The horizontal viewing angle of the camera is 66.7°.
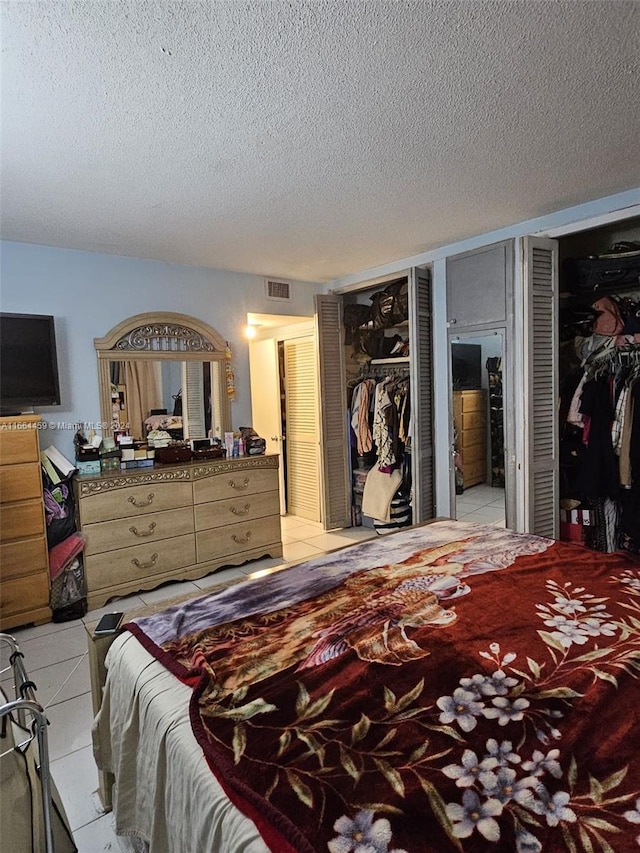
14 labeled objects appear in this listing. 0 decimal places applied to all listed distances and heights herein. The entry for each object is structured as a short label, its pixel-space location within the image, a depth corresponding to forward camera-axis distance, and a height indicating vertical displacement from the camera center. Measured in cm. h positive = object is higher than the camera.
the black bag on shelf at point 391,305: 428 +83
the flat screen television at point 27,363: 315 +32
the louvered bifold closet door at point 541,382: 317 +6
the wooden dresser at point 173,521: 323 -85
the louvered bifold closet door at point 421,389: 389 +6
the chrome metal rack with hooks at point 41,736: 98 -71
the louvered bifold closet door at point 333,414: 461 -14
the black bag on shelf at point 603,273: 321 +79
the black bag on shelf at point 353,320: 480 +77
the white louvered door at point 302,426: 498 -28
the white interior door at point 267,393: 530 +9
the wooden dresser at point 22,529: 290 -72
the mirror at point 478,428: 350 -26
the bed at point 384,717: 83 -69
